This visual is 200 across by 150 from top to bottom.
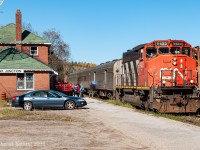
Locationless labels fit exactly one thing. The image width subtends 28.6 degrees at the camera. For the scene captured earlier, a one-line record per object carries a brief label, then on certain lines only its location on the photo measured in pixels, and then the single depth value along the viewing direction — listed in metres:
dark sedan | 25.59
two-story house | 37.72
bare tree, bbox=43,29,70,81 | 84.87
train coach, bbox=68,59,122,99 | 34.75
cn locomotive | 21.89
